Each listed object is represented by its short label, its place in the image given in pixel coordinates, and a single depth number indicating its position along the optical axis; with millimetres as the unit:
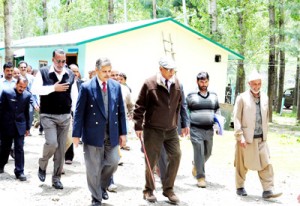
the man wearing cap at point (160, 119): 6758
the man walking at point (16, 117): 8008
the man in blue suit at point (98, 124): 6355
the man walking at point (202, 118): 8227
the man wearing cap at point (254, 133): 7465
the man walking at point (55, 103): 7320
